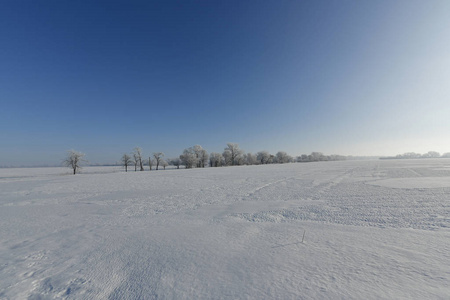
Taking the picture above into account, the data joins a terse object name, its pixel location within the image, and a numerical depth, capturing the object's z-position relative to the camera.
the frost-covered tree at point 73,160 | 46.56
